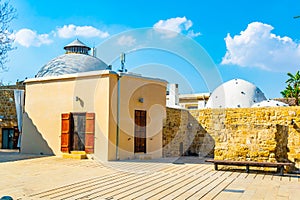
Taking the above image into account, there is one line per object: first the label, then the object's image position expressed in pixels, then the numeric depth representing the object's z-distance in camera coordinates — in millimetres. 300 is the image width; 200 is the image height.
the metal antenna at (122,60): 13280
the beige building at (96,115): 11141
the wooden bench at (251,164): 7786
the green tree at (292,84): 31702
